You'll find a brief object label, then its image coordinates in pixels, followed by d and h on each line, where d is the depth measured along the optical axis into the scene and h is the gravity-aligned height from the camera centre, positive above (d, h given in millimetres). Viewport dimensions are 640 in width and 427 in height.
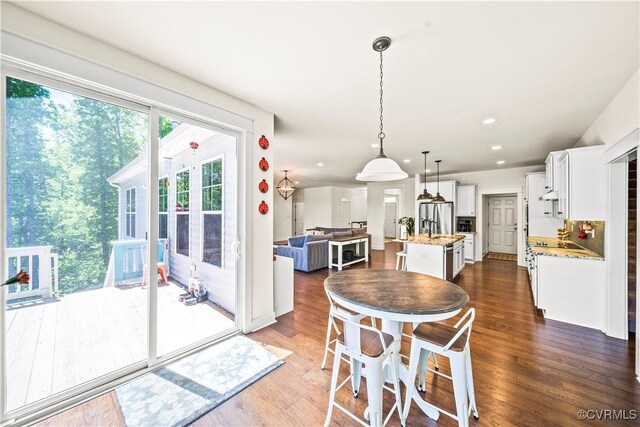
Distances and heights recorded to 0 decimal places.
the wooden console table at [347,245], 6033 -954
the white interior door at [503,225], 7730 -395
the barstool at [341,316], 1621 -767
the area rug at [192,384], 1668 -1381
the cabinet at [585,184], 2908 +364
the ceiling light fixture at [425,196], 4887 +344
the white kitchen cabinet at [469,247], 6605 -941
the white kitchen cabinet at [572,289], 2893 -967
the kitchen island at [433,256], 4355 -814
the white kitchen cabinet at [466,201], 6801 +344
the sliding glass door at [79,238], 1633 -197
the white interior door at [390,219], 12046 -309
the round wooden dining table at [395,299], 1496 -595
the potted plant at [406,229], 5090 -343
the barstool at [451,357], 1455 -925
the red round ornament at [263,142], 2868 +853
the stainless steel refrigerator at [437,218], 6820 -146
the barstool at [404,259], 4340 -873
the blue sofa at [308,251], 5688 -945
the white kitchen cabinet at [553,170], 3756 +706
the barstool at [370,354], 1431 -880
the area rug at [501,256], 6998 -1343
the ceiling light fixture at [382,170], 2123 +382
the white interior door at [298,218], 11875 -248
